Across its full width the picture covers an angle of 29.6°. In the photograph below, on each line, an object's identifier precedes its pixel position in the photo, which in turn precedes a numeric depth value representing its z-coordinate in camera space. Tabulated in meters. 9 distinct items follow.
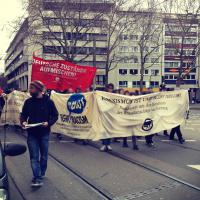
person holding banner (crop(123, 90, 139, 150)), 9.86
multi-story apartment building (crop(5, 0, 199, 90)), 74.64
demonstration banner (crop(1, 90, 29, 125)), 14.28
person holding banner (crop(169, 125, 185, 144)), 11.27
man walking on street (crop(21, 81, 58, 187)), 6.05
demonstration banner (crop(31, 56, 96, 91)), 12.42
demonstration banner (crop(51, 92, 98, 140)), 9.91
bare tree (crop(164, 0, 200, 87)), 43.28
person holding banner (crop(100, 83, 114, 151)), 9.61
